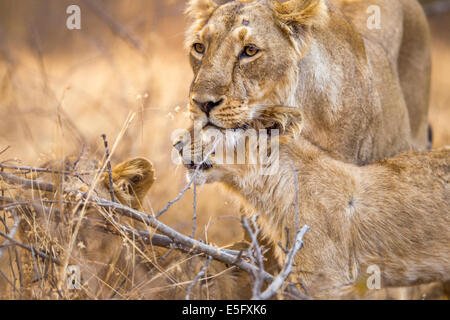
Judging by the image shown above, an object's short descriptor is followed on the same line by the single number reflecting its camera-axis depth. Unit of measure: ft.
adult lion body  22.66
